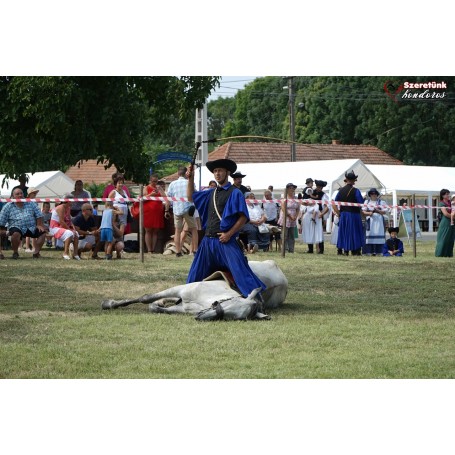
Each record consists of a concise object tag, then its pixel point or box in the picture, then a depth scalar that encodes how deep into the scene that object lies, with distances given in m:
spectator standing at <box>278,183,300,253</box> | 24.11
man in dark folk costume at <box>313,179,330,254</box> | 24.16
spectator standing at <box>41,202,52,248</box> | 25.20
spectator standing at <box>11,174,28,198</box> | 21.92
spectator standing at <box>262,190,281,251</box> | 25.65
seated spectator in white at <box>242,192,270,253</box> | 24.15
